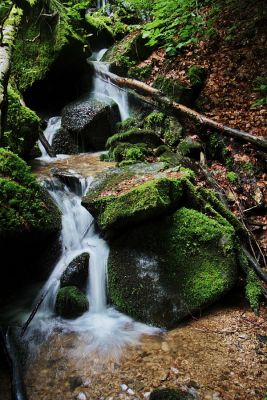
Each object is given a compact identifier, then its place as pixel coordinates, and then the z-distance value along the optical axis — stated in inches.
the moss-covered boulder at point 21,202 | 182.2
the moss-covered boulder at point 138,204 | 198.5
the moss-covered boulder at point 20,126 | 292.0
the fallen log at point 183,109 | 272.5
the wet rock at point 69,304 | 193.5
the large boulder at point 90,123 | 388.5
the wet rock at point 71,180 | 268.1
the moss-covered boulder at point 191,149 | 300.2
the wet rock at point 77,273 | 206.5
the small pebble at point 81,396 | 132.6
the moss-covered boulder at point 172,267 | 188.7
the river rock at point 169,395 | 124.6
